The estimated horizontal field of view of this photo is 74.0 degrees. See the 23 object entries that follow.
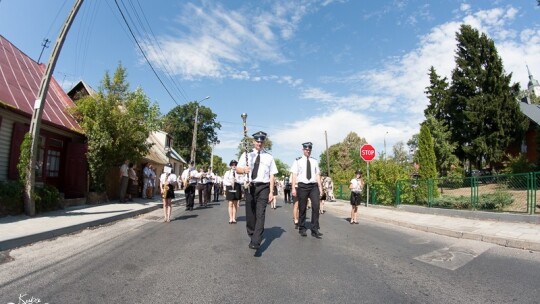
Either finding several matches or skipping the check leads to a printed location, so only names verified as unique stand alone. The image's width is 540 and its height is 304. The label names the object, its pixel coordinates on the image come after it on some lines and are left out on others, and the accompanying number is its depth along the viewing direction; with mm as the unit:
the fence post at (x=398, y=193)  16344
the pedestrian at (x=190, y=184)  14141
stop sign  17016
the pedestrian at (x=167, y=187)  10667
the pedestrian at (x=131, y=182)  16991
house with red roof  11156
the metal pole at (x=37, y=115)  9773
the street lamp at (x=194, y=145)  28953
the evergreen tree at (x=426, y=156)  18141
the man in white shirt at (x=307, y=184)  7980
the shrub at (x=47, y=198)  10531
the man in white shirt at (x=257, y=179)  6465
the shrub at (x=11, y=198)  9398
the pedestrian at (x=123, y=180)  16250
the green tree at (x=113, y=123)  14484
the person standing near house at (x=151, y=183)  20766
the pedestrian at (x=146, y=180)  20438
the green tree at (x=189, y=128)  57594
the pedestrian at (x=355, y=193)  11219
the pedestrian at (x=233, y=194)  10016
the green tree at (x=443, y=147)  30281
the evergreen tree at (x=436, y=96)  33859
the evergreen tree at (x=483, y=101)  27656
